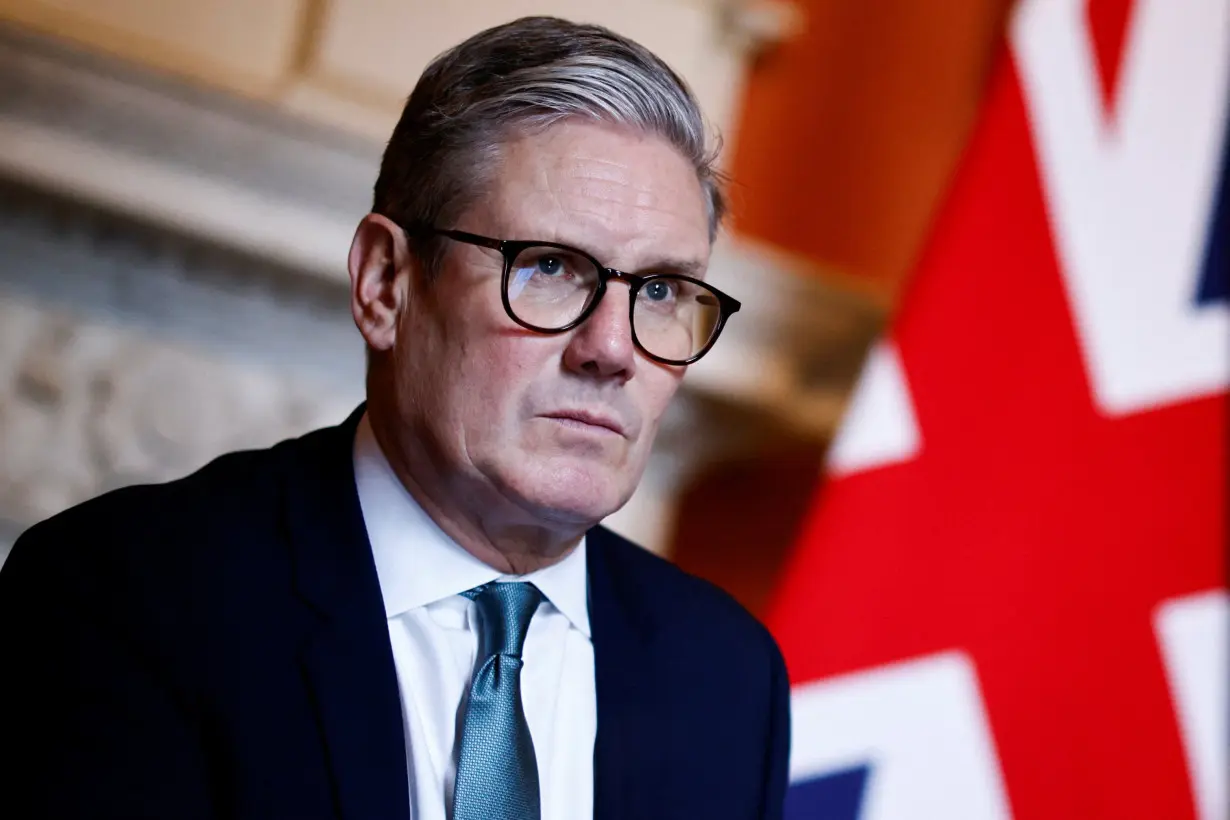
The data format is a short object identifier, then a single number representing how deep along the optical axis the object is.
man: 1.69
